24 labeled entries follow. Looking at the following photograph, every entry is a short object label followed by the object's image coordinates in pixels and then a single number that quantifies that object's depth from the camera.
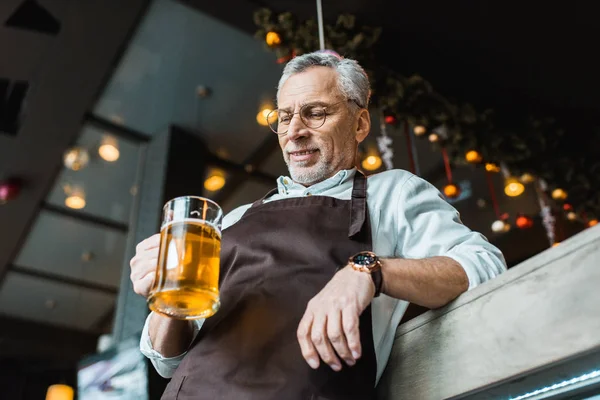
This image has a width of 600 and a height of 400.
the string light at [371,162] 4.34
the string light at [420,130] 3.83
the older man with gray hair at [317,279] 0.95
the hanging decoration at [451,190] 4.36
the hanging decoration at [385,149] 3.60
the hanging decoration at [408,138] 3.76
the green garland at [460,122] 3.43
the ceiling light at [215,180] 4.99
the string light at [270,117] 1.63
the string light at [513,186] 4.33
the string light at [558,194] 4.45
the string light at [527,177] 4.21
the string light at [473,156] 3.94
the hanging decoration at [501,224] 4.52
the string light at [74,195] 5.30
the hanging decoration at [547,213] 4.50
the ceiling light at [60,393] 6.64
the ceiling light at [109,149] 4.62
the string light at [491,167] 4.05
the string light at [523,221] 4.70
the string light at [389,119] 3.71
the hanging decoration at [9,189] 4.87
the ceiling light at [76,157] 4.70
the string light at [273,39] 3.40
